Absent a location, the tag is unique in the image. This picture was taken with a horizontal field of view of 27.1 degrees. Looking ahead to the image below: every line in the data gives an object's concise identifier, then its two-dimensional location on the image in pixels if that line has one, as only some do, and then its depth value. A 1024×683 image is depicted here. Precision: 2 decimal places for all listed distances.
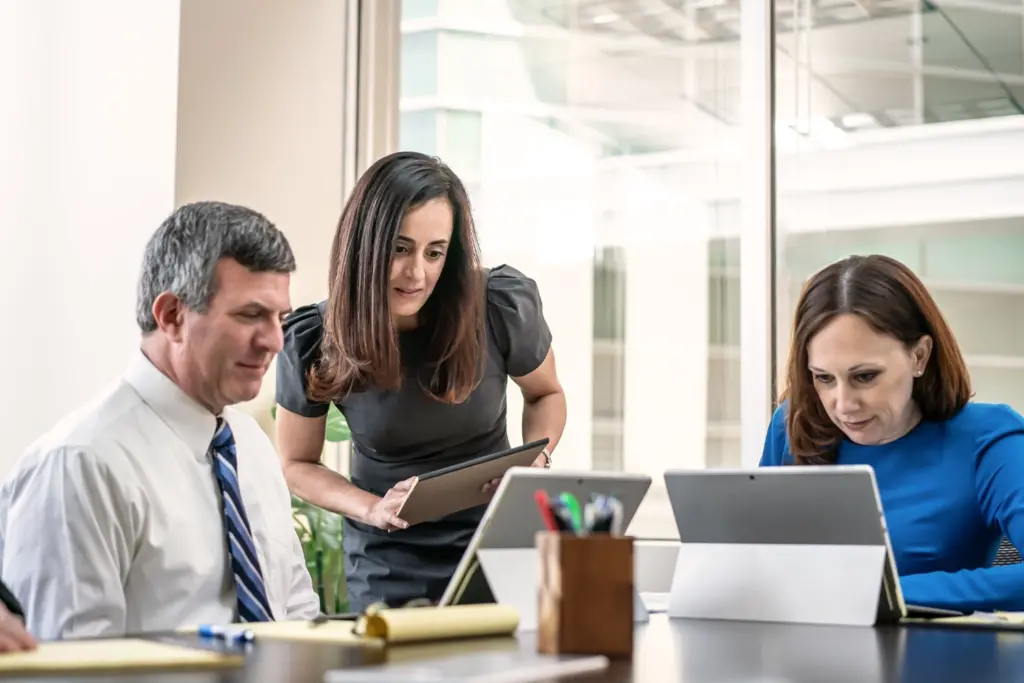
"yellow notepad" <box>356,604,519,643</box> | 2.54
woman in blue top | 3.33
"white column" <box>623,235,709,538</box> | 5.03
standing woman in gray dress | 3.58
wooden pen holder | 2.43
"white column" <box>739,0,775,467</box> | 4.89
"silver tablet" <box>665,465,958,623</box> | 2.82
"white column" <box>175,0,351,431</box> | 5.01
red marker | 2.46
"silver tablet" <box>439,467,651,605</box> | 2.72
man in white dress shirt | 2.81
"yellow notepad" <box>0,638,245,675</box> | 2.34
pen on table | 2.56
